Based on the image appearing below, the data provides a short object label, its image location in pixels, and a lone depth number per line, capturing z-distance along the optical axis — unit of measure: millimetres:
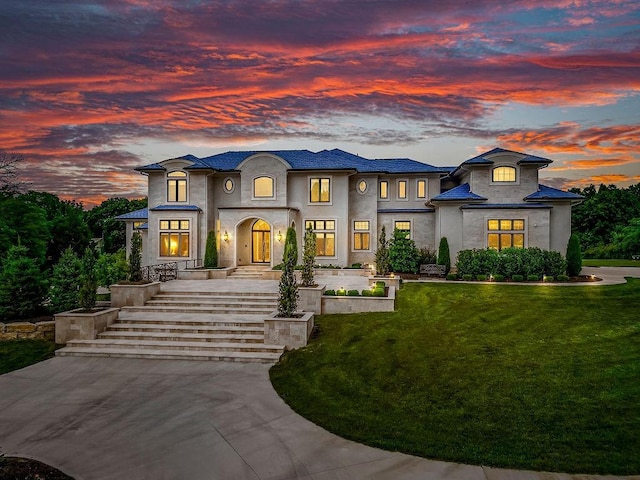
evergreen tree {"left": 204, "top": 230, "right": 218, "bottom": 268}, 23048
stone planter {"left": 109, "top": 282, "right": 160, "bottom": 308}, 14719
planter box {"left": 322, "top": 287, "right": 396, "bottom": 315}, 14352
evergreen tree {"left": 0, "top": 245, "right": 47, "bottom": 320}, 12656
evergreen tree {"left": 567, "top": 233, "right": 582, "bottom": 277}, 20578
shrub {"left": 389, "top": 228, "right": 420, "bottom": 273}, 21875
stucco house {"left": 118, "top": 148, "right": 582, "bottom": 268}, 22750
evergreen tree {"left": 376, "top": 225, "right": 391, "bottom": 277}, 17422
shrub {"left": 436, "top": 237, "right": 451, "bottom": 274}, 22281
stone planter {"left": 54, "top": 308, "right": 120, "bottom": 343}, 11898
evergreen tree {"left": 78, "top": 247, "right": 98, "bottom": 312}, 12445
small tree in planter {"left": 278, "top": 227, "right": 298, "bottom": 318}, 11766
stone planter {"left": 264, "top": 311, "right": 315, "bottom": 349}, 11297
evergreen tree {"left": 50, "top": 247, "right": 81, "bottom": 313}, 13352
